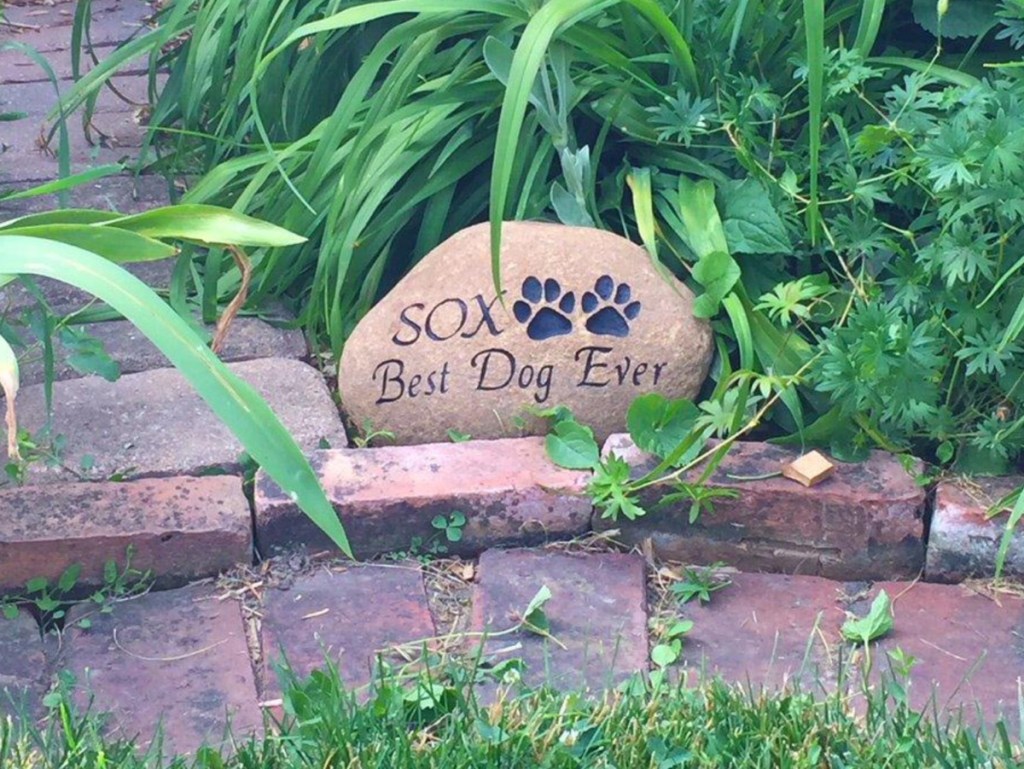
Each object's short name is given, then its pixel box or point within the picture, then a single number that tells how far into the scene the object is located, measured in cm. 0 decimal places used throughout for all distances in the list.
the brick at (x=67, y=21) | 454
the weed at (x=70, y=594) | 204
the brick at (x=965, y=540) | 213
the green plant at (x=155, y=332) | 135
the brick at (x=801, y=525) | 216
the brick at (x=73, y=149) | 346
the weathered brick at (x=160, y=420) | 230
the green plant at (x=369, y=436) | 243
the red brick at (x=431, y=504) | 215
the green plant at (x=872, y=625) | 202
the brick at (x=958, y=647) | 189
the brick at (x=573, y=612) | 194
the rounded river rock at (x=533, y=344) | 238
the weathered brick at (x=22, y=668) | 185
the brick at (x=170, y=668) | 184
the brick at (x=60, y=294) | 284
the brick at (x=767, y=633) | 196
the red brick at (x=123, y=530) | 205
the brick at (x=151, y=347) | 264
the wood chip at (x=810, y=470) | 216
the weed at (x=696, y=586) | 211
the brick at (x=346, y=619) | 196
